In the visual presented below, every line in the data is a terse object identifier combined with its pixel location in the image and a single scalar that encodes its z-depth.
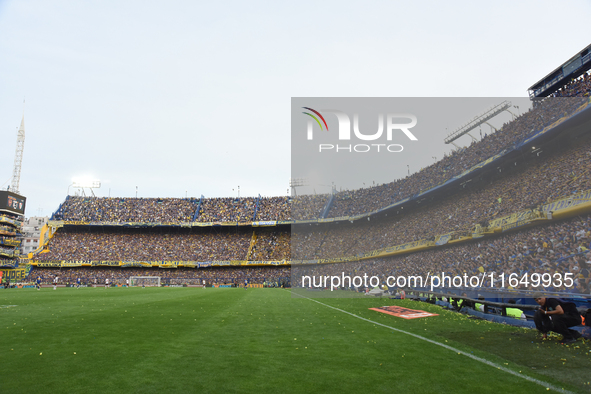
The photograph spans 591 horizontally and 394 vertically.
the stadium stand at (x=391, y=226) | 22.02
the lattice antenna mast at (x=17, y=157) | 91.57
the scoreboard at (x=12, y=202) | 59.66
